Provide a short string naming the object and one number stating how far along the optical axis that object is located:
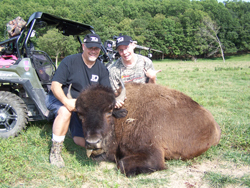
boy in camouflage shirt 5.12
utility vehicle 5.03
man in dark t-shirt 3.90
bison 3.44
